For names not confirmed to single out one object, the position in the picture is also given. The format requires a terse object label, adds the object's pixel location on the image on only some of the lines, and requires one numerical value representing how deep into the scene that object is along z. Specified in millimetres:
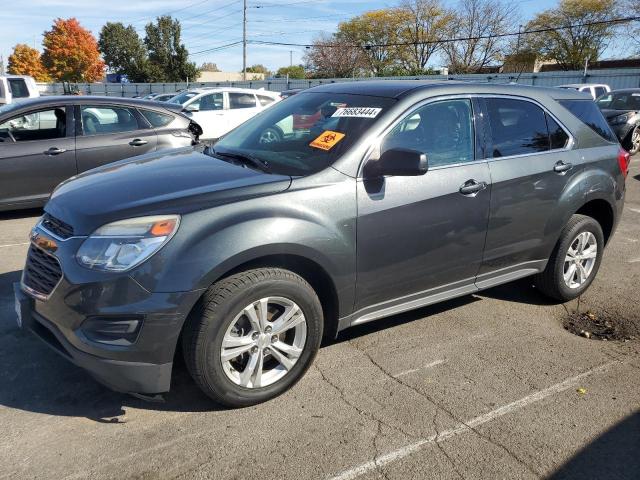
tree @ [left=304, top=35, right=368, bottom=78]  73562
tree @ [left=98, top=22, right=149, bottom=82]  62344
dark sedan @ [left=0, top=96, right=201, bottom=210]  6707
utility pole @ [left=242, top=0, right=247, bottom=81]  50719
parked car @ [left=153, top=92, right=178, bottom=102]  19336
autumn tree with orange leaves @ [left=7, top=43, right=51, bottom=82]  77938
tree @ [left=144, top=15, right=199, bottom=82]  60219
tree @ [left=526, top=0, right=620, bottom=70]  53969
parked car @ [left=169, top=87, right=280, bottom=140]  14273
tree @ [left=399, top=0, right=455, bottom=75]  65875
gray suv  2699
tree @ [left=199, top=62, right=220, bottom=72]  117519
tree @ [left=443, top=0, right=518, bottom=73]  56219
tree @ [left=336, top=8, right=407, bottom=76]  73188
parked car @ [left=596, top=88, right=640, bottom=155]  13745
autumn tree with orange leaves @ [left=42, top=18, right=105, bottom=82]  67375
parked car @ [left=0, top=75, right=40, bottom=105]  13578
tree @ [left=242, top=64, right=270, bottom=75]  106500
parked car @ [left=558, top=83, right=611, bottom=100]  18203
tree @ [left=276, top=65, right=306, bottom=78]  81019
